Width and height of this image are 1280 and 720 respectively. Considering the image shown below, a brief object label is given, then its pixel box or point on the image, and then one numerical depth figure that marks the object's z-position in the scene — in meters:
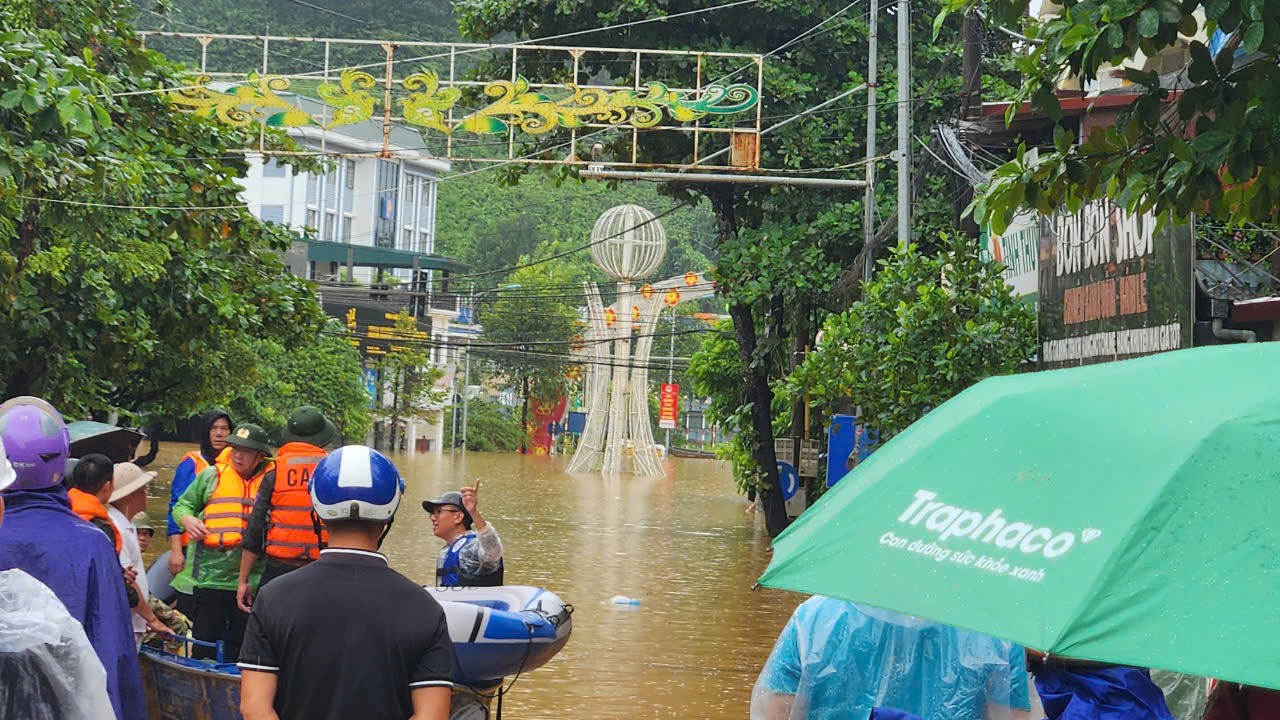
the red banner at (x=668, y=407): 76.31
